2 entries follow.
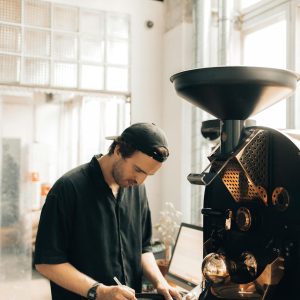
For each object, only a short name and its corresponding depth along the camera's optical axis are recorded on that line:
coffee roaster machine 1.01
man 1.61
